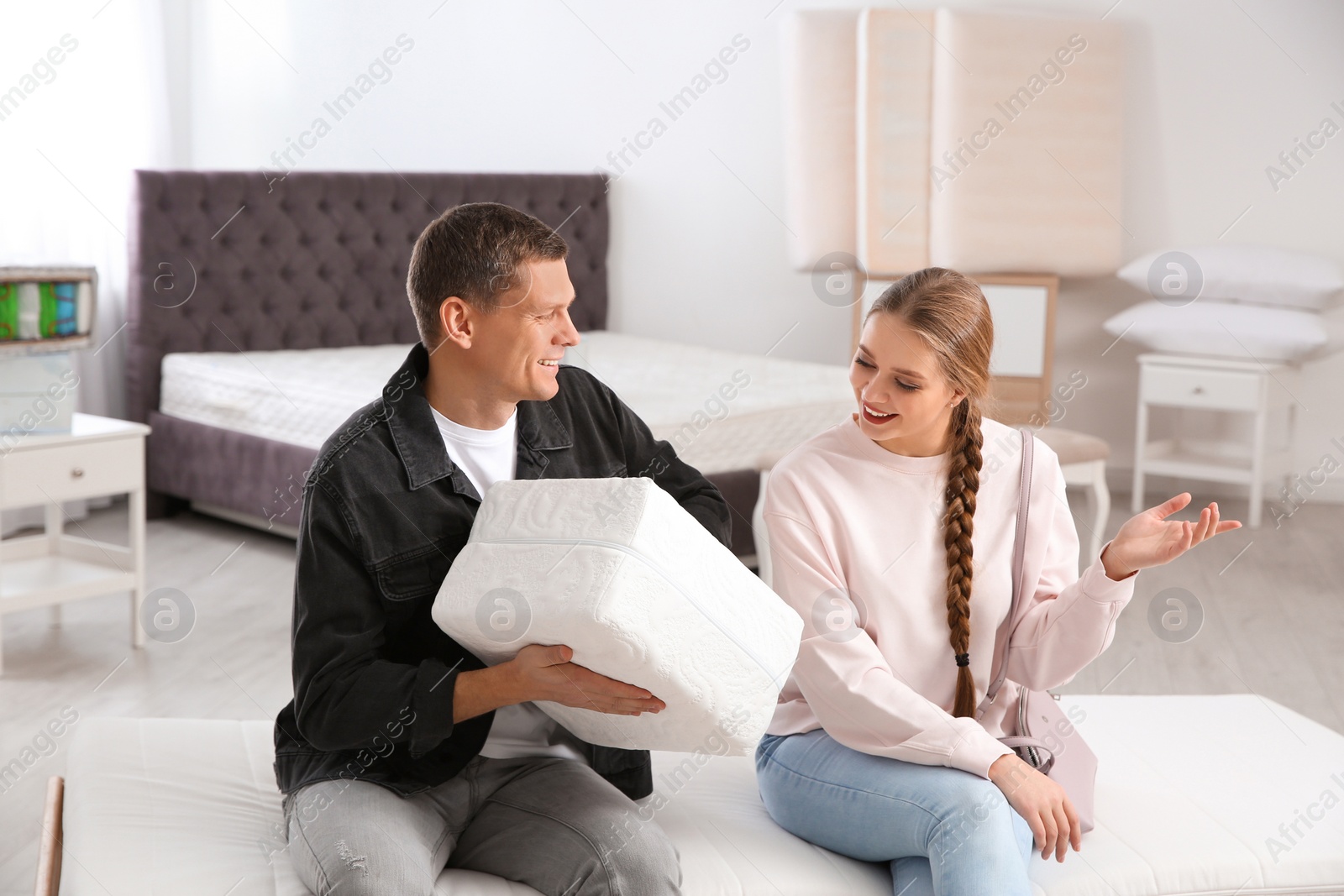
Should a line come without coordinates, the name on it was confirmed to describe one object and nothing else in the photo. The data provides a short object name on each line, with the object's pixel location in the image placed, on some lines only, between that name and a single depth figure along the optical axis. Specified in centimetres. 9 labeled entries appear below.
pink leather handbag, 152
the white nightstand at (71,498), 271
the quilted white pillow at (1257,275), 421
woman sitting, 141
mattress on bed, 339
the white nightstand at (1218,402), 417
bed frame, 388
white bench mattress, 141
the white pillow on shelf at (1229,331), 414
